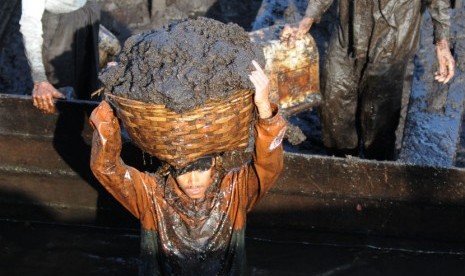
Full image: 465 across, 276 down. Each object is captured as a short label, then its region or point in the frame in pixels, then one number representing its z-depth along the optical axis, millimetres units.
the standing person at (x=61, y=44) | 5363
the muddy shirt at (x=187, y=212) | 3936
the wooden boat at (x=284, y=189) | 5133
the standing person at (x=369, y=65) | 5449
